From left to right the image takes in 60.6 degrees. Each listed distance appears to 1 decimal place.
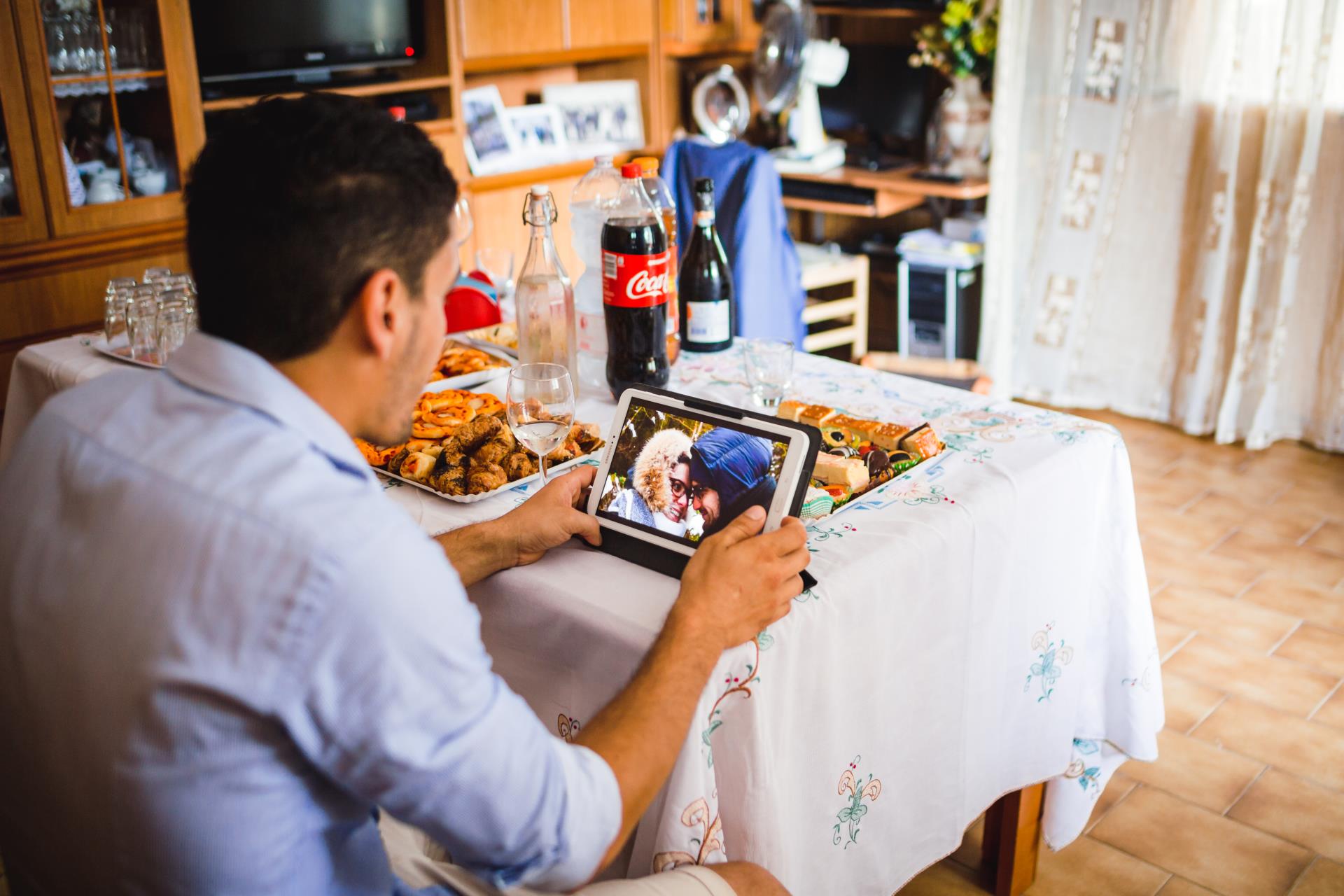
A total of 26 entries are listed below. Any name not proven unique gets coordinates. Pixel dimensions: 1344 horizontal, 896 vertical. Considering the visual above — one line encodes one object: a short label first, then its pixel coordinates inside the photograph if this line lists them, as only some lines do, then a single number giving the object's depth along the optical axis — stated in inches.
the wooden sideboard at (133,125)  112.1
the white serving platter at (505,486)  53.3
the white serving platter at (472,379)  69.2
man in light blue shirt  27.4
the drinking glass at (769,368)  62.7
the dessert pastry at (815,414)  58.9
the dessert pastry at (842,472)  52.5
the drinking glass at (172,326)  71.2
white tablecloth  43.5
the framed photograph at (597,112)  163.2
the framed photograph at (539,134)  157.8
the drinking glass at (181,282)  78.1
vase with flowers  149.2
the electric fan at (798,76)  156.4
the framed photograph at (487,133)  152.9
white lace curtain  129.3
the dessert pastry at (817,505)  50.6
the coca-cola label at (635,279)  61.9
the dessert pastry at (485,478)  53.9
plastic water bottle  70.2
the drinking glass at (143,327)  73.0
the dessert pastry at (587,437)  58.8
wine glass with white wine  52.2
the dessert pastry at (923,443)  55.8
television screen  124.9
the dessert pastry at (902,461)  54.8
